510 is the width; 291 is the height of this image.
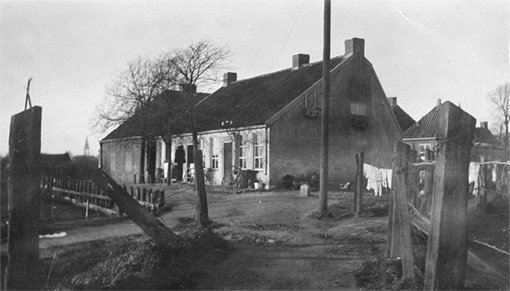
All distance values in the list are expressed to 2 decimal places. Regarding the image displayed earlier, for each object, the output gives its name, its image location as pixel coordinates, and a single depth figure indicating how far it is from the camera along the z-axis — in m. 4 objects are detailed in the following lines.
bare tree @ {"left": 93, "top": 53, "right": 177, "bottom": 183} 22.86
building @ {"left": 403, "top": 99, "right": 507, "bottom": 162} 34.66
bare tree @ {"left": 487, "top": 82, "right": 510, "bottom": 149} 31.78
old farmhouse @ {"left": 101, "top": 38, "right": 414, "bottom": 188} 23.66
